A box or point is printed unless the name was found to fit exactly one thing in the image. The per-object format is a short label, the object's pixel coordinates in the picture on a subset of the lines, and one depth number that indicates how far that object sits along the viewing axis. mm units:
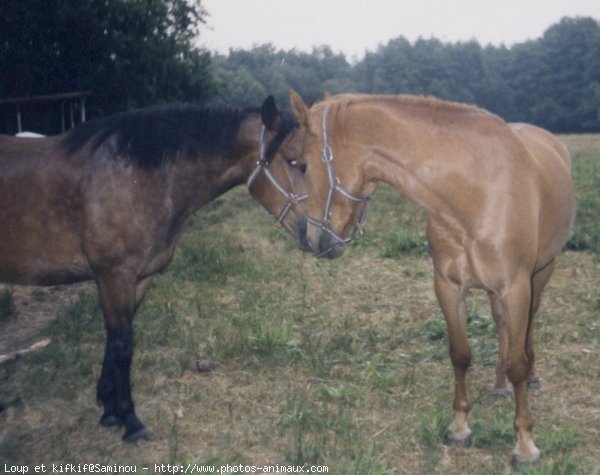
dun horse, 3727
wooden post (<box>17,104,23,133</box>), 15742
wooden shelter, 15844
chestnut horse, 3273
